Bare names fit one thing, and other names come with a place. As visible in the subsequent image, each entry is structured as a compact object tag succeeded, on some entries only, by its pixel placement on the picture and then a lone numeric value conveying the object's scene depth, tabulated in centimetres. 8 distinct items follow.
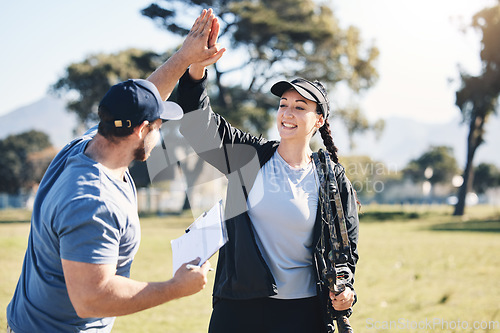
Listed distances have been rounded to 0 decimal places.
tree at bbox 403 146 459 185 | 9125
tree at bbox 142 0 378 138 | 2828
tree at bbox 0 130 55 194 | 6256
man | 184
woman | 280
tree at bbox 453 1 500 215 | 3234
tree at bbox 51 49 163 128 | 3947
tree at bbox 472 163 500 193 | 7688
